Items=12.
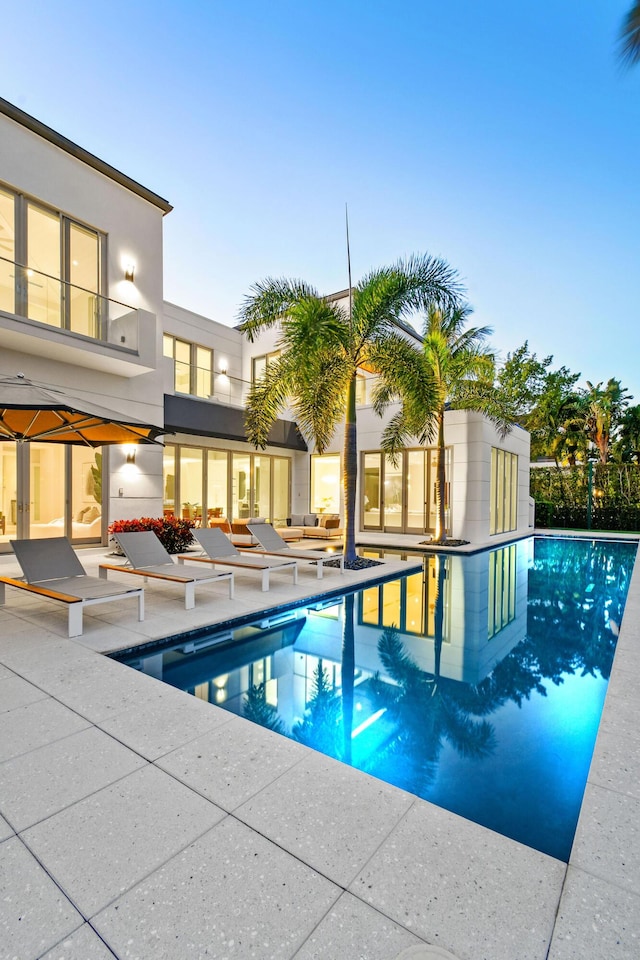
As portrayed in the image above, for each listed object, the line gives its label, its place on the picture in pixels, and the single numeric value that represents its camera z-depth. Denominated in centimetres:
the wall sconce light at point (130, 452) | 1280
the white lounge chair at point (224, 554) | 852
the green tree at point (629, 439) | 2964
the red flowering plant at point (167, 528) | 1203
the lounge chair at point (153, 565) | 684
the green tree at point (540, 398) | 2886
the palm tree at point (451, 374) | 1477
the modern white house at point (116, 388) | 1083
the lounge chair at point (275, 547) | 959
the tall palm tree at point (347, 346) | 1030
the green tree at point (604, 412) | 2953
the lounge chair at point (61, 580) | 558
